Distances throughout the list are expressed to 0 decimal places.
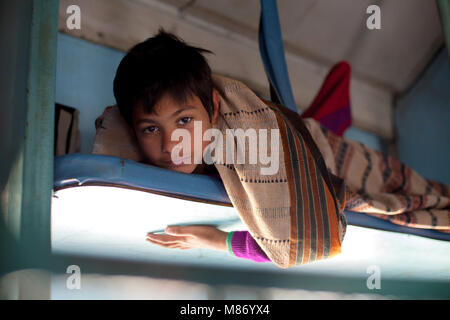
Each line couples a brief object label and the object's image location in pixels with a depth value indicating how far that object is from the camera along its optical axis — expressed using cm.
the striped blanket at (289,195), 79
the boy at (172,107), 80
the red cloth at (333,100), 137
